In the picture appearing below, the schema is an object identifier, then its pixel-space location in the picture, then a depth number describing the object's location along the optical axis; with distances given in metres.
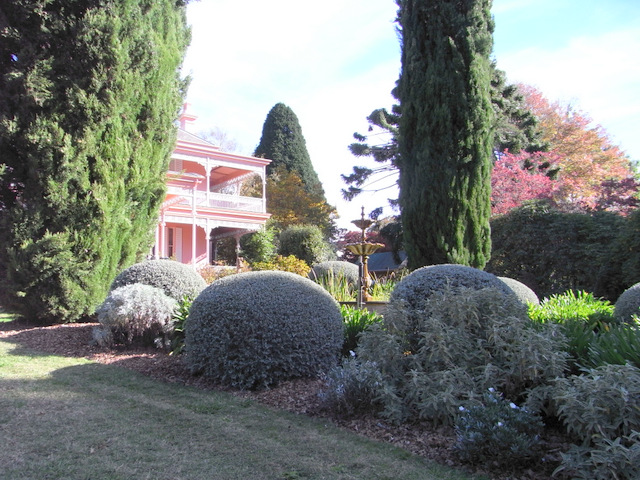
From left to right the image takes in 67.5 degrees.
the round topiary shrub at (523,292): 8.21
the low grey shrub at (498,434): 3.00
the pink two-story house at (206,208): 21.89
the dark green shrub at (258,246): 22.54
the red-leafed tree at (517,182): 18.72
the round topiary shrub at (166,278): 7.43
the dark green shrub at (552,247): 10.65
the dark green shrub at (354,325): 5.90
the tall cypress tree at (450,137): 10.08
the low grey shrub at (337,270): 13.29
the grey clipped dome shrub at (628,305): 6.56
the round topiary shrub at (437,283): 5.41
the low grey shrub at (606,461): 2.48
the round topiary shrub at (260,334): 4.91
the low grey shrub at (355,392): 4.05
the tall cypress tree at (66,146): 8.14
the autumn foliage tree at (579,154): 22.23
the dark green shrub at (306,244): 18.38
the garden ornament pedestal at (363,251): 8.44
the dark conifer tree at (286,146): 32.50
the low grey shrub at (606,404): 2.74
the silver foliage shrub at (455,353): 3.62
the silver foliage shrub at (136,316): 6.55
